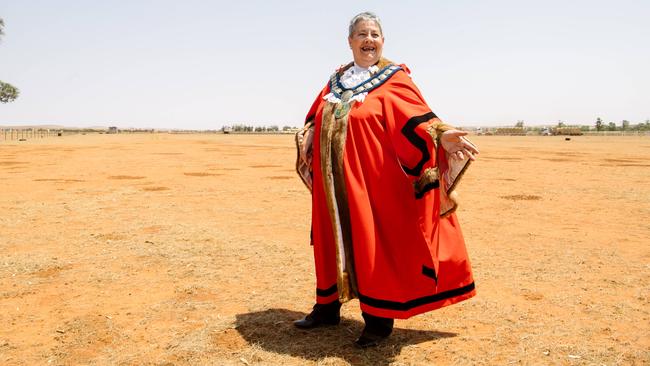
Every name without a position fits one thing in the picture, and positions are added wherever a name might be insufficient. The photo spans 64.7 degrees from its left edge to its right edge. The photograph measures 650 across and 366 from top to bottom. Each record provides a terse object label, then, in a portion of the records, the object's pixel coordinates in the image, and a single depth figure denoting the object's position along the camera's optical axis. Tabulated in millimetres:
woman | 3438
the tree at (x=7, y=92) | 41312
